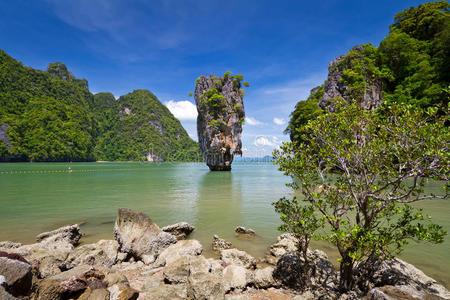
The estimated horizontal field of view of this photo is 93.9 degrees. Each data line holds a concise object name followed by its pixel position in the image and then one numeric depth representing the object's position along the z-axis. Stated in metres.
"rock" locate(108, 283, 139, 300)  4.46
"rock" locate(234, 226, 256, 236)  10.31
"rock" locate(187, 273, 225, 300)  4.66
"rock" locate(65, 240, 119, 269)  6.47
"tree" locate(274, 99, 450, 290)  4.09
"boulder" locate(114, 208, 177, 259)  7.95
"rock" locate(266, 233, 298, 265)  7.53
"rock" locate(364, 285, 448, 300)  4.21
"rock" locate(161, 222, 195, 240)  9.77
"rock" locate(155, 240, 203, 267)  7.02
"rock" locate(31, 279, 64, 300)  3.82
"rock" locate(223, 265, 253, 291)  5.37
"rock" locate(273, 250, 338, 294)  5.54
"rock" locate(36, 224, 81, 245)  8.53
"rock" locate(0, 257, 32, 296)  3.55
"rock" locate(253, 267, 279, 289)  5.57
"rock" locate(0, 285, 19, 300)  2.94
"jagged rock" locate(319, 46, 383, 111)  32.97
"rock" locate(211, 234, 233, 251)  8.47
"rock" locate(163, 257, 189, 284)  5.61
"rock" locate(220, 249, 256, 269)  6.89
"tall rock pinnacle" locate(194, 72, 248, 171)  52.75
